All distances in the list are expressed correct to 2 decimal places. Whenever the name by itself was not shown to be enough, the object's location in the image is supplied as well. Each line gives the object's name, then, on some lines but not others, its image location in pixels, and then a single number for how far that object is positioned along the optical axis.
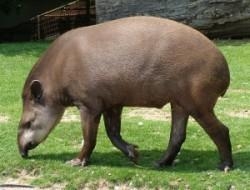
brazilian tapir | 7.03
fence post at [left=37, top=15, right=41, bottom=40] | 22.53
